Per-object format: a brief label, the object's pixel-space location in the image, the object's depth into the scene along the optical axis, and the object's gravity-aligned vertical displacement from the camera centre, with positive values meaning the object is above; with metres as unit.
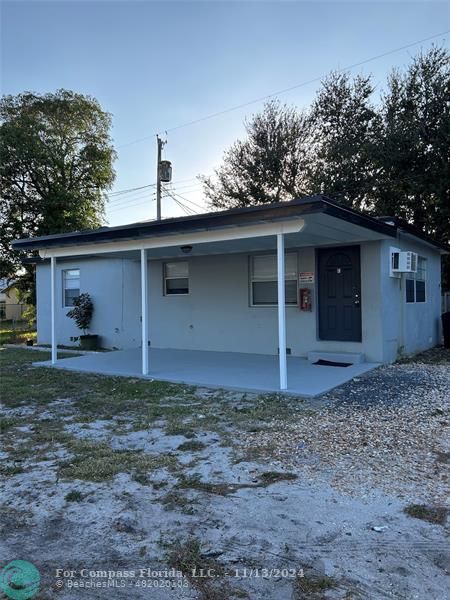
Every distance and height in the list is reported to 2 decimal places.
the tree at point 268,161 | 18.91 +6.20
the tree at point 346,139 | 16.19 +6.14
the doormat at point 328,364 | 8.31 -1.18
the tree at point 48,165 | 20.59 +6.77
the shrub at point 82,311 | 12.50 -0.17
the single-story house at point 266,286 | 6.84 +0.39
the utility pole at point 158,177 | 18.36 +5.40
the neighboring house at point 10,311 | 29.85 -0.34
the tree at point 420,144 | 14.30 +5.15
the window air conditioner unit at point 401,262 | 8.89 +0.79
